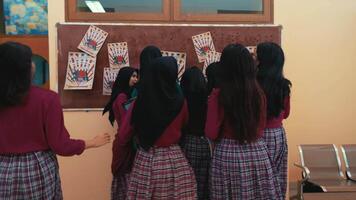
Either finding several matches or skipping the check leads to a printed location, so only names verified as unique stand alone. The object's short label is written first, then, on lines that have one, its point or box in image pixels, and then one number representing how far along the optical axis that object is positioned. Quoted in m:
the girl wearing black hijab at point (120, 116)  2.74
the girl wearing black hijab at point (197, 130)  2.66
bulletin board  3.34
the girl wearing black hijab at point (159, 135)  2.30
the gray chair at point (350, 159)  3.71
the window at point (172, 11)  3.40
